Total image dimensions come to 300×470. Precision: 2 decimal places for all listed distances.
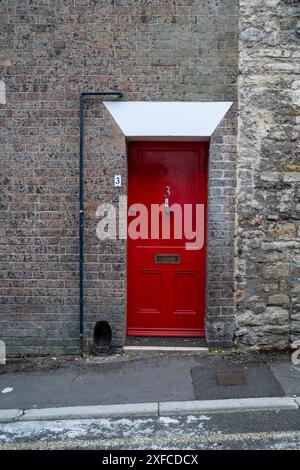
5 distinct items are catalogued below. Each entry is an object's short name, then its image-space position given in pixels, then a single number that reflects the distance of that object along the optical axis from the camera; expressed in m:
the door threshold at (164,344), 5.48
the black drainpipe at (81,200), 5.30
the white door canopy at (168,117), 5.30
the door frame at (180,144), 5.59
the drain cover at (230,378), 4.64
